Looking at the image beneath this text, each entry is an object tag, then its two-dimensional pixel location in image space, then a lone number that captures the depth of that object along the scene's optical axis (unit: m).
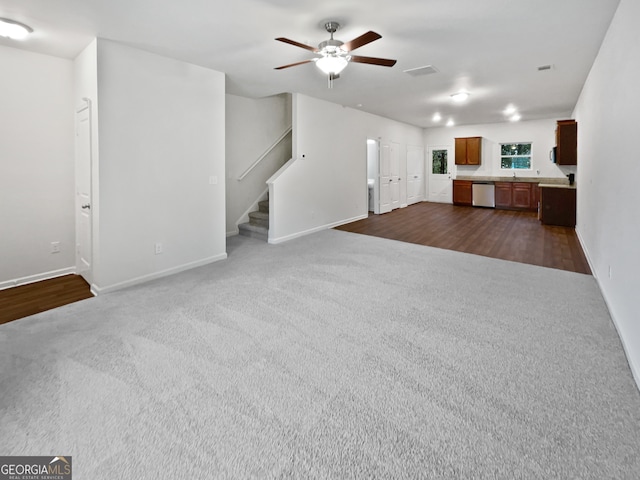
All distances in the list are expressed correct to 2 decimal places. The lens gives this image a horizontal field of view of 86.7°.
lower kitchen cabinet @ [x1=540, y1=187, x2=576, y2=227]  7.00
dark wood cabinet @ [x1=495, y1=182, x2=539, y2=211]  9.49
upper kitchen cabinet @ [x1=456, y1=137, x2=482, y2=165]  10.34
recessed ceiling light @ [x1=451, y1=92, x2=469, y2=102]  6.02
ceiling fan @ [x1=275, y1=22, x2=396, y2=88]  3.05
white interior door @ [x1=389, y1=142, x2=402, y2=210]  9.37
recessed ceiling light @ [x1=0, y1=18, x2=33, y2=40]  2.96
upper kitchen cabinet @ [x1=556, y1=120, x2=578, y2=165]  6.66
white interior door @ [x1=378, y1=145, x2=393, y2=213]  8.82
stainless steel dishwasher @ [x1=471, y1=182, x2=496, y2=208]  10.10
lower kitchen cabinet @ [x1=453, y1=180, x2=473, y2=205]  10.52
